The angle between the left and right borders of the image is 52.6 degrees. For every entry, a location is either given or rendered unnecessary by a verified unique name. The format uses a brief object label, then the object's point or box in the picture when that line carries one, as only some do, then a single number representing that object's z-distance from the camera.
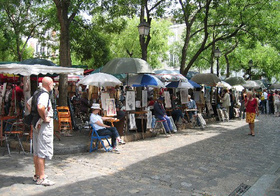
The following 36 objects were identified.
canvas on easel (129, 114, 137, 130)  10.33
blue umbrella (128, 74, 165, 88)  10.49
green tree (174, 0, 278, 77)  15.67
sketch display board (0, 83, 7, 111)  9.88
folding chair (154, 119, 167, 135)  11.26
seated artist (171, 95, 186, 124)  12.88
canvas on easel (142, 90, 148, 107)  11.18
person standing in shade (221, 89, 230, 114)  17.08
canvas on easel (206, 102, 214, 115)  16.63
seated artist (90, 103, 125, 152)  8.06
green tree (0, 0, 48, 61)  19.93
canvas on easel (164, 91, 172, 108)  12.71
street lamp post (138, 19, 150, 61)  11.52
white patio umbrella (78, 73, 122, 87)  9.38
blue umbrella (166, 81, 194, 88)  13.04
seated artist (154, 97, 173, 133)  11.18
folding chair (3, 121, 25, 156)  7.57
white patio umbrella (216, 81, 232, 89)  17.22
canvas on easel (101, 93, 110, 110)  9.76
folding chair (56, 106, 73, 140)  9.91
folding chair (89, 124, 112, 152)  8.00
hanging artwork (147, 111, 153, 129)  10.84
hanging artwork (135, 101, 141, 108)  11.01
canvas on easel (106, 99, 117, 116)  9.81
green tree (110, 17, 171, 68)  31.38
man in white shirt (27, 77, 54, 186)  5.04
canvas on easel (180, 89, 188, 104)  13.84
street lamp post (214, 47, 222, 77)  17.92
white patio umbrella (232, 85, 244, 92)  20.09
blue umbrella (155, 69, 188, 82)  13.70
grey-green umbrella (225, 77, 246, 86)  19.59
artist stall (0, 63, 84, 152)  8.00
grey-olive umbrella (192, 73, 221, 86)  15.15
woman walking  11.28
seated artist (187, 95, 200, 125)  13.82
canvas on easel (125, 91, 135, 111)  10.54
